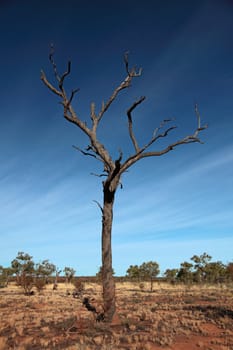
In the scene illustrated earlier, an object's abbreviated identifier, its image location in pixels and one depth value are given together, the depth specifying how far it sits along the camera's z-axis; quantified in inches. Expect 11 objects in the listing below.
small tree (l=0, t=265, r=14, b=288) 2438.2
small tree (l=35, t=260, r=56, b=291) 2148.4
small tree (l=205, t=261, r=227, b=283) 2254.3
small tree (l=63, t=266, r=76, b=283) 2455.7
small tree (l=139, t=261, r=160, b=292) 2181.1
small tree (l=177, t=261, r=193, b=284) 2314.2
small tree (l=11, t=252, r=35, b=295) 1978.3
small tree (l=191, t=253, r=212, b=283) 2256.4
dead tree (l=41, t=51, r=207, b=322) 421.7
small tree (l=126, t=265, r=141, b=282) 2416.1
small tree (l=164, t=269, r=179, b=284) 2513.3
